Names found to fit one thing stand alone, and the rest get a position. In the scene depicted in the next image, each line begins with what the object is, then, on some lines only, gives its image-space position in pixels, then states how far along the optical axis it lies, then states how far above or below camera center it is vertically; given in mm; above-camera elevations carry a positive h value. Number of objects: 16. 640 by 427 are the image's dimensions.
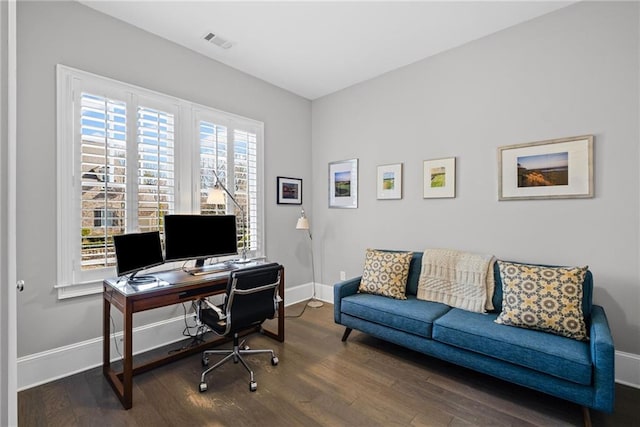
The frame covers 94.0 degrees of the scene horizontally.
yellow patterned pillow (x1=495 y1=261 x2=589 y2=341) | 2088 -650
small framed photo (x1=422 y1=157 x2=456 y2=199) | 3162 +373
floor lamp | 4004 -820
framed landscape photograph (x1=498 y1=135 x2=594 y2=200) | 2441 +375
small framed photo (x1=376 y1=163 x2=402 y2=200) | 3594 +380
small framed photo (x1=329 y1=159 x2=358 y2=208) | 4047 +402
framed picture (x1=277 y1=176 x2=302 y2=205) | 4098 +310
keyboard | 2744 -545
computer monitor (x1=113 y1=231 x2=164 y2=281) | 2264 -319
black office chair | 2229 -742
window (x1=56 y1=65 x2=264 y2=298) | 2400 +453
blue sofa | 1781 -944
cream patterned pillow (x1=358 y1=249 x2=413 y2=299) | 3029 -645
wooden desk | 2082 -662
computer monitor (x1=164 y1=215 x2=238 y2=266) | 2715 -232
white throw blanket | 2668 -634
